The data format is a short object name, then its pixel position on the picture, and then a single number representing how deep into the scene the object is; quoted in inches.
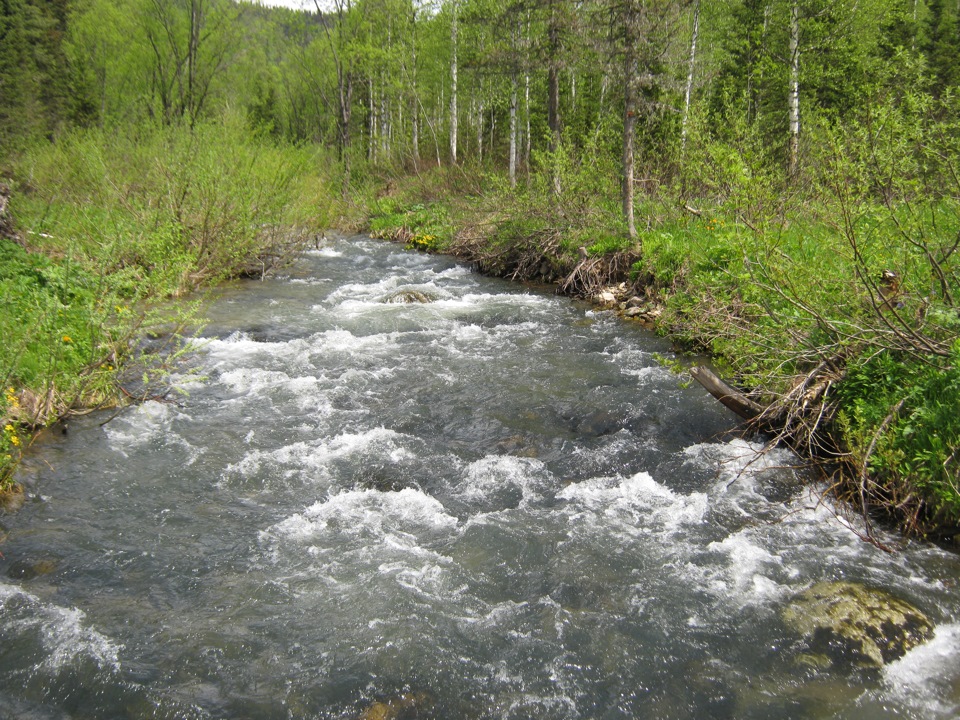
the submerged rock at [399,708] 165.3
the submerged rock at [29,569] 208.7
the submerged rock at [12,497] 244.1
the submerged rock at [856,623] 182.1
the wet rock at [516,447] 305.7
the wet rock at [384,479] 274.1
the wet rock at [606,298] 558.9
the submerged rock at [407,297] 588.7
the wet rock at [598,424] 327.6
